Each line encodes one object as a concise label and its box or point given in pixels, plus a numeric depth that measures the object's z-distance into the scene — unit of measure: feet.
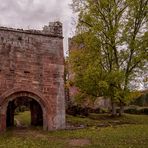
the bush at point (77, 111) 47.39
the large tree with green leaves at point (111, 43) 45.85
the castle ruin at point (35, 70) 35.32
